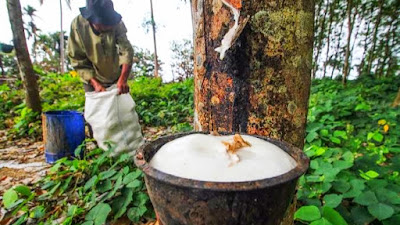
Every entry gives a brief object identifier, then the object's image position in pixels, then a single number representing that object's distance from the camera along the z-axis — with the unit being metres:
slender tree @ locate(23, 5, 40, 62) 25.97
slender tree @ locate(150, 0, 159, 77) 12.20
